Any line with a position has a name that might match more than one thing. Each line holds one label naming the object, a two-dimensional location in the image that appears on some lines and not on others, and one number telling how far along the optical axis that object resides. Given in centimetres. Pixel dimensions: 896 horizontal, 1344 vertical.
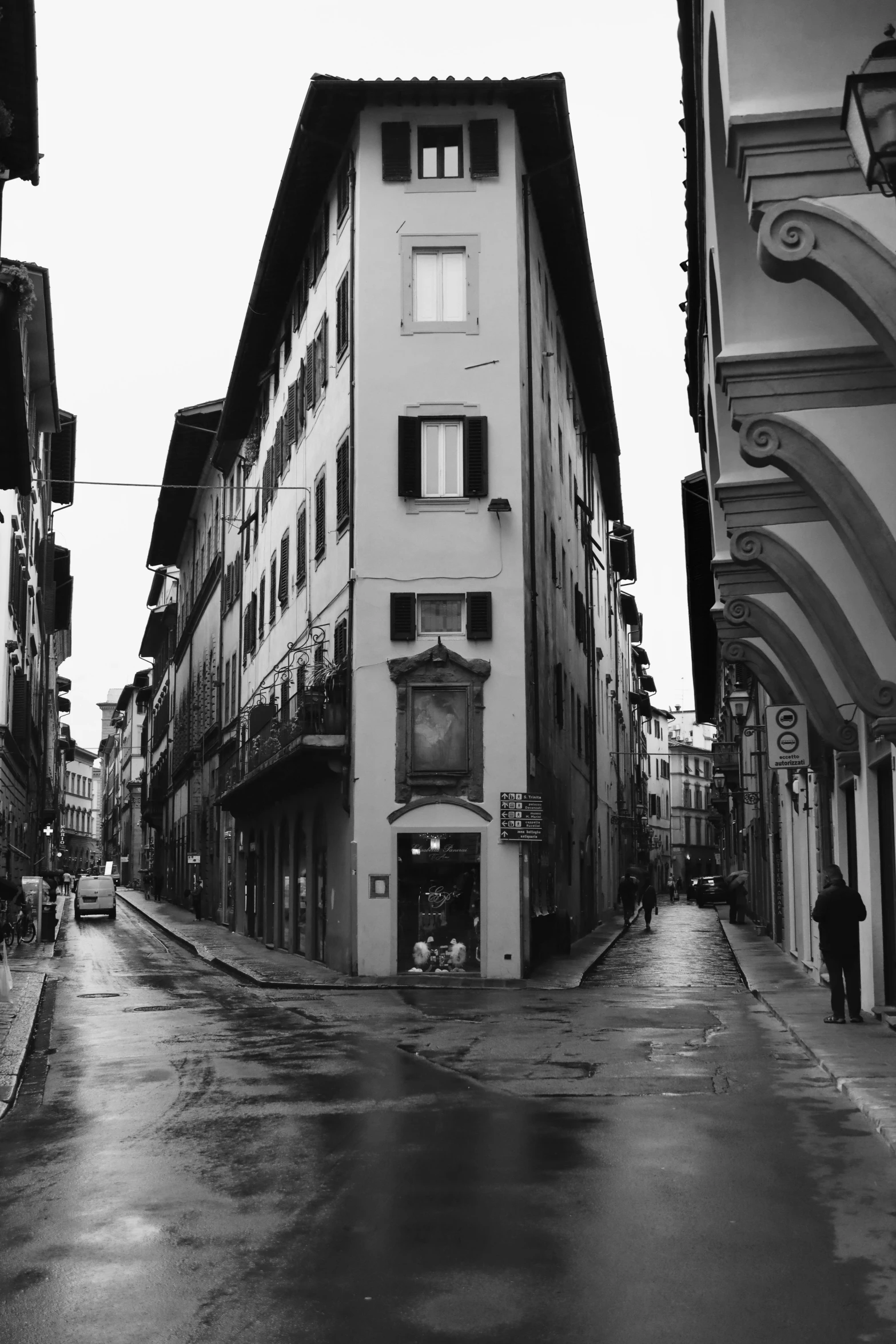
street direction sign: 2819
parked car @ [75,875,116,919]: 6397
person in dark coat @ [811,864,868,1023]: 1675
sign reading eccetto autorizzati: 2209
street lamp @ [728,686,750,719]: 4344
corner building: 2858
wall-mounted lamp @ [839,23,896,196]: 673
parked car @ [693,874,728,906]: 7369
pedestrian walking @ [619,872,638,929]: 5409
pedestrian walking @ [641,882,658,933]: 4897
